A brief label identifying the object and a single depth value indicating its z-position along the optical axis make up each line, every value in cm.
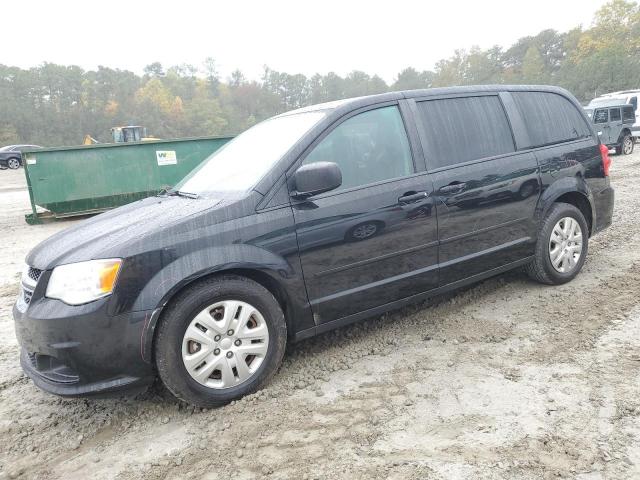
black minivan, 263
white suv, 1878
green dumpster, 1010
